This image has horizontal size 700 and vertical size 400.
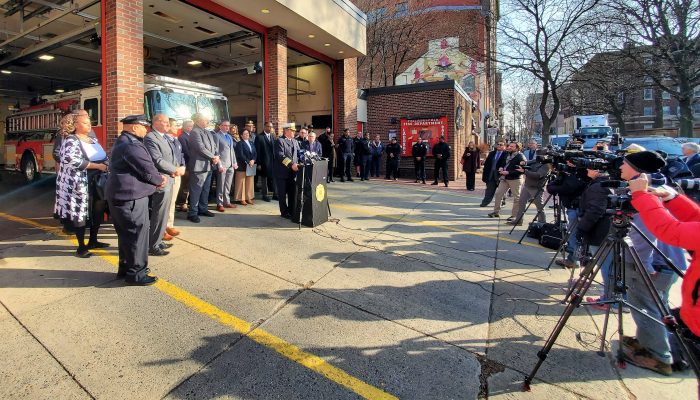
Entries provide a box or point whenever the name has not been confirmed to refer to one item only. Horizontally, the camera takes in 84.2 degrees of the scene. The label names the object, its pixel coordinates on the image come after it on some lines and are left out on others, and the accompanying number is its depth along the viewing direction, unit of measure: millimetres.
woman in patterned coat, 4836
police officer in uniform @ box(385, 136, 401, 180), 15656
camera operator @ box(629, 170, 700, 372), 2215
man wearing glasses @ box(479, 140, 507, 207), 9508
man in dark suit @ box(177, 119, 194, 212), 7035
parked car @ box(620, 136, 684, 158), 15633
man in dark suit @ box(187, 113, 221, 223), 6855
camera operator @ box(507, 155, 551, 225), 7453
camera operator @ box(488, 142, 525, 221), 8539
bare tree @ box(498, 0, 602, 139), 20000
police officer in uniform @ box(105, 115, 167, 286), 4012
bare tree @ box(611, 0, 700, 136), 19031
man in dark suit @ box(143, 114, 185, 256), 4855
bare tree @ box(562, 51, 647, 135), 21016
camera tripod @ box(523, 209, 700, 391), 2748
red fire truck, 8562
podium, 6730
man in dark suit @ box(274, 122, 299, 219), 7117
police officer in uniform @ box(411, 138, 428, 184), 14586
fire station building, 7387
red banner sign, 16172
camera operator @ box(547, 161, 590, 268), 5328
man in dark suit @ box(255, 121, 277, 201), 9109
